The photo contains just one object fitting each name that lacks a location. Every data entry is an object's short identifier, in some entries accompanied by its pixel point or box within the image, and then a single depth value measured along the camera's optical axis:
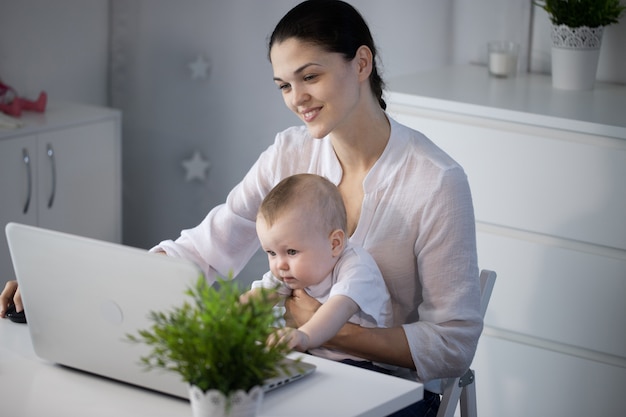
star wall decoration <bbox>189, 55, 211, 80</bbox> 5.63
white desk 2.09
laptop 1.99
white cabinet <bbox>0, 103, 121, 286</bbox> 4.94
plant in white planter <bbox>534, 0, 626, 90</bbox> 4.19
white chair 2.95
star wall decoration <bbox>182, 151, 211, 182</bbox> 5.78
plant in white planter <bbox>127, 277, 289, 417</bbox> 1.73
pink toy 5.15
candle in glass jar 4.42
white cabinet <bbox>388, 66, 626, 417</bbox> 3.78
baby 2.69
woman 2.79
